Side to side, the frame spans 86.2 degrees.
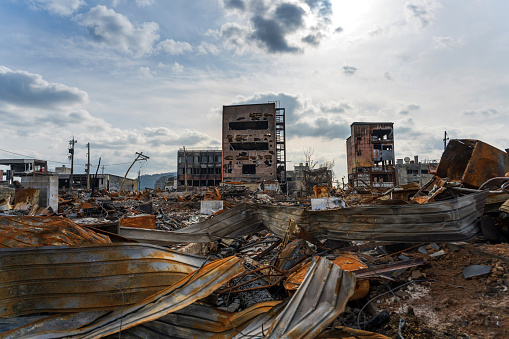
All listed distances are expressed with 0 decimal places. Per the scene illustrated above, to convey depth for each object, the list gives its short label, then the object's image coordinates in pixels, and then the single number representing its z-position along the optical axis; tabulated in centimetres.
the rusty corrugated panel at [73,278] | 194
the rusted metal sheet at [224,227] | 374
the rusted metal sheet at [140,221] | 475
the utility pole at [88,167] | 4081
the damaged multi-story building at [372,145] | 3972
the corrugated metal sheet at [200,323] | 187
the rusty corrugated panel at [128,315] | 177
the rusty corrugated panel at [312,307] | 174
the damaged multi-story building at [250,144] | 3966
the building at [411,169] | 4622
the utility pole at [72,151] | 3527
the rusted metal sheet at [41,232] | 220
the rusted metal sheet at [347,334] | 176
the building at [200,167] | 6210
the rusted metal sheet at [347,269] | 243
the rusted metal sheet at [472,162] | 418
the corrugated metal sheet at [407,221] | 285
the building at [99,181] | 4831
